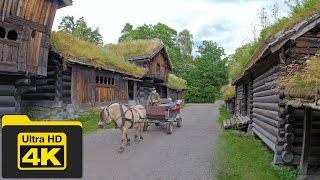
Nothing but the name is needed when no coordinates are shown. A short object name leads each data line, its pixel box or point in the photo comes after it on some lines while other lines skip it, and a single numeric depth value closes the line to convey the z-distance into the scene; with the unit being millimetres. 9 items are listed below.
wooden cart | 10267
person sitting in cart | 11193
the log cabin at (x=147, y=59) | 20766
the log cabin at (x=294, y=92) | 5049
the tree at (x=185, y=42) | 53177
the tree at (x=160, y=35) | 40143
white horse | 7524
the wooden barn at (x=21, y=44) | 10142
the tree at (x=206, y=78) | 39603
